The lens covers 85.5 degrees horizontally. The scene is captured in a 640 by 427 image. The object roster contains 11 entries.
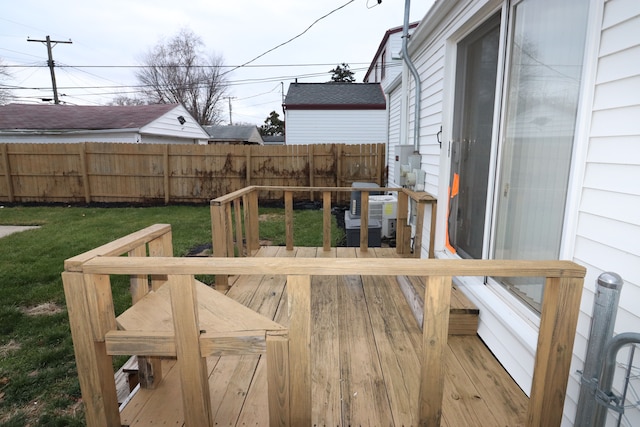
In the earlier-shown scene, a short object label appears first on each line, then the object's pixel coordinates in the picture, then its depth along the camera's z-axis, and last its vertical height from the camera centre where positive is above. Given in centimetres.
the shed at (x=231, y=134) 2370 +125
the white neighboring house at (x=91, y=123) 1055 +92
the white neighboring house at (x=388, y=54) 1162 +346
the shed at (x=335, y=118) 1274 +122
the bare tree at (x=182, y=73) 2270 +527
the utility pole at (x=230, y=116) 3339 +352
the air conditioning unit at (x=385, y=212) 564 -98
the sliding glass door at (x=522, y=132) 167 +11
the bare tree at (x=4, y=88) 2014 +385
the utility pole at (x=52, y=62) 1719 +457
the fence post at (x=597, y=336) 113 -63
